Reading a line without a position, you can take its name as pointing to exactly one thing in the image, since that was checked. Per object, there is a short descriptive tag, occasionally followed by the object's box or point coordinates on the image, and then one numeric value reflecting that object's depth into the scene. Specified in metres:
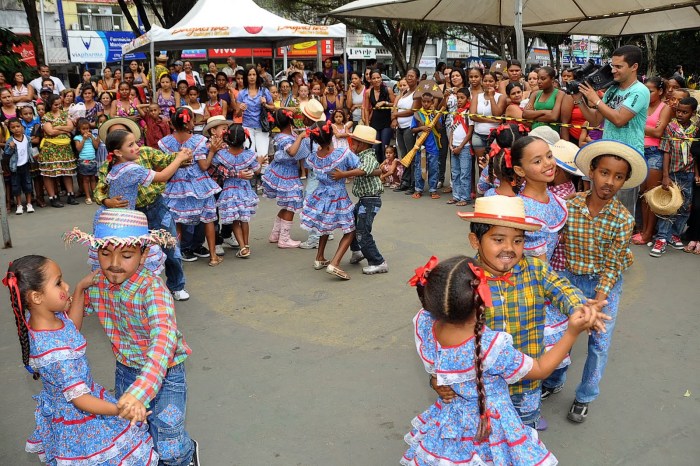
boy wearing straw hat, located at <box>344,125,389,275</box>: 6.45
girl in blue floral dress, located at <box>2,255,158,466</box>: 2.58
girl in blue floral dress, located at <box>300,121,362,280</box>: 6.36
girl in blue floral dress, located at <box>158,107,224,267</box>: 6.71
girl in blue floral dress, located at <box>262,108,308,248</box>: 7.42
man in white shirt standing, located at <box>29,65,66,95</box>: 13.10
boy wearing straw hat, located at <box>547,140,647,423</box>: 3.59
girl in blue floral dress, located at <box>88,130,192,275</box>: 5.12
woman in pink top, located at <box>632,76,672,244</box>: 6.98
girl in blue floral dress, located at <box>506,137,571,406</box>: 3.51
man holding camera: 5.50
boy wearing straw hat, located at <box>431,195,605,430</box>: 2.82
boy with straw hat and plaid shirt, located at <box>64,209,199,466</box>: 2.80
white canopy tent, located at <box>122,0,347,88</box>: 12.51
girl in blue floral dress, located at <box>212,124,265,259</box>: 7.09
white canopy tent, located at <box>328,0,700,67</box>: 9.92
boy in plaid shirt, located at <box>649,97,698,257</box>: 6.92
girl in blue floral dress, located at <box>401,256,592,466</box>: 2.40
